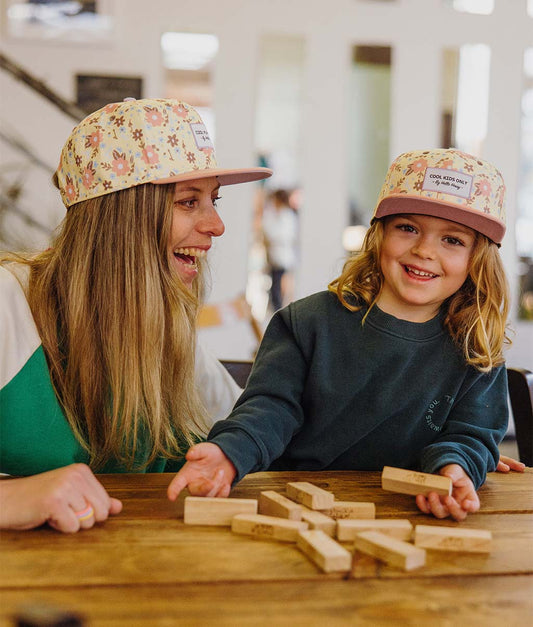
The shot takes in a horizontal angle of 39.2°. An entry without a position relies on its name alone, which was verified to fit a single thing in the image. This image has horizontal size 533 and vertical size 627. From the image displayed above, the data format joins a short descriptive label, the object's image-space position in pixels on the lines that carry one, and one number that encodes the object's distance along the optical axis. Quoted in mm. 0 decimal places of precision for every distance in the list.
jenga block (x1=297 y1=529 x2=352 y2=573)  925
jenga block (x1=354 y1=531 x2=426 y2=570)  950
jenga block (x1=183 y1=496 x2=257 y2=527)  1096
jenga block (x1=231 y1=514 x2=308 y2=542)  1039
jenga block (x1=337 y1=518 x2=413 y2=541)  1057
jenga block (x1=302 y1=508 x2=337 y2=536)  1077
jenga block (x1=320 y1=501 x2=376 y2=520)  1170
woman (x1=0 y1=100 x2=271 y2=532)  1432
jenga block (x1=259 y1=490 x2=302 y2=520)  1115
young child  1650
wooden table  807
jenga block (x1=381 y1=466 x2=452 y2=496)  1225
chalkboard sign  4246
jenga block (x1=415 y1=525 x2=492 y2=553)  1041
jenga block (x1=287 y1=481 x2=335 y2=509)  1179
